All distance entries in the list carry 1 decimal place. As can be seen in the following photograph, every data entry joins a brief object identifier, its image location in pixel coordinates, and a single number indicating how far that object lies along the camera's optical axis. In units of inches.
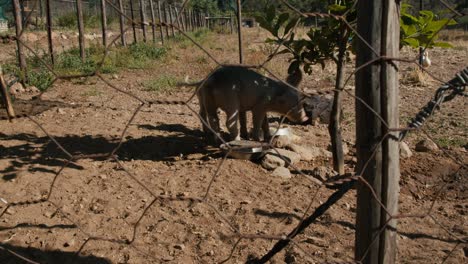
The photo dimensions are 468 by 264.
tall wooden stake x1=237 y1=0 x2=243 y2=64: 270.3
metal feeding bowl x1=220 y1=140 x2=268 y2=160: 166.7
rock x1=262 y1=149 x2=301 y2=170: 166.2
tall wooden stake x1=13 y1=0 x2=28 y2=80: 284.2
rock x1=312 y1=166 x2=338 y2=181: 159.9
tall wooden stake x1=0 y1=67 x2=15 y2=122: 122.8
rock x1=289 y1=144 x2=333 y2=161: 182.5
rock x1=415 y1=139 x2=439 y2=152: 186.1
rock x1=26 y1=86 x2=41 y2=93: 282.8
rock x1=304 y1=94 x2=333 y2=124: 227.0
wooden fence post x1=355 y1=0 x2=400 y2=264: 63.3
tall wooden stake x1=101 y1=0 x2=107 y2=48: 472.7
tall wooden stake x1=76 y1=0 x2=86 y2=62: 405.1
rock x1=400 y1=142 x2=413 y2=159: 179.3
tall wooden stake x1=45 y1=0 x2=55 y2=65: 357.2
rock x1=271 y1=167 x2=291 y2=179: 158.8
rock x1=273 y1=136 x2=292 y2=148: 187.6
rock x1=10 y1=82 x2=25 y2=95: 272.2
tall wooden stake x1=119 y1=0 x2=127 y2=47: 534.6
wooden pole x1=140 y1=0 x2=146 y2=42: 583.5
